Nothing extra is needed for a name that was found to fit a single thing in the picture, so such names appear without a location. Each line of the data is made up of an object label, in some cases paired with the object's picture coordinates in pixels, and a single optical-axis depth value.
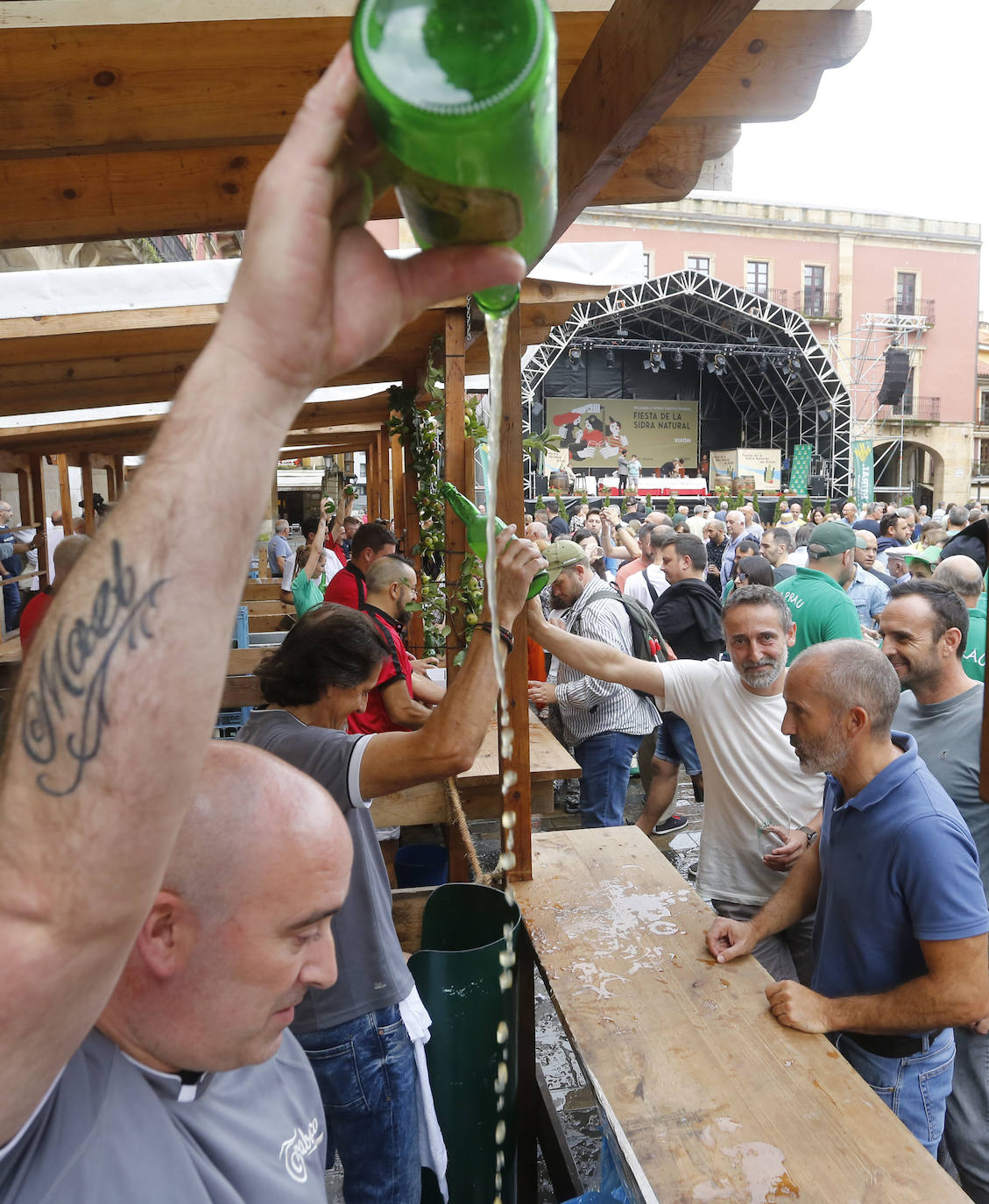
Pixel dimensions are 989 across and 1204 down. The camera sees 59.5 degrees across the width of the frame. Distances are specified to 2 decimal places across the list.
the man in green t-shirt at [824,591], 4.32
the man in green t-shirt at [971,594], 3.90
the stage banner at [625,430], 29.12
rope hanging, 3.01
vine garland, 4.15
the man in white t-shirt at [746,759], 2.87
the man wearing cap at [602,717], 4.87
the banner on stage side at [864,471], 24.77
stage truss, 25.09
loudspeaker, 31.36
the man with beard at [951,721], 2.30
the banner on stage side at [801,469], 26.59
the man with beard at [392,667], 3.49
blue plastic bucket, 4.20
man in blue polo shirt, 1.87
